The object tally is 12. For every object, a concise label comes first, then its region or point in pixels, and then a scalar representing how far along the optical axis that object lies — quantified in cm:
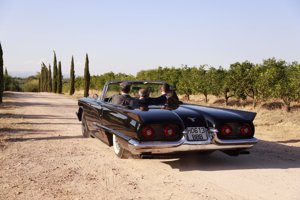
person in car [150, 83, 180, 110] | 608
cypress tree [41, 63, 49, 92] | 6176
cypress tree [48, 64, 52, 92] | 5916
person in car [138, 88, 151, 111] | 597
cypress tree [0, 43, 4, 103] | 2291
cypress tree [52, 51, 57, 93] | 5312
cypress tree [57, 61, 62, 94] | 5122
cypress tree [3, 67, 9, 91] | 5527
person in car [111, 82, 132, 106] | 609
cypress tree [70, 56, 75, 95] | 4488
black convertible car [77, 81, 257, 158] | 491
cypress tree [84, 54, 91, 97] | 3728
